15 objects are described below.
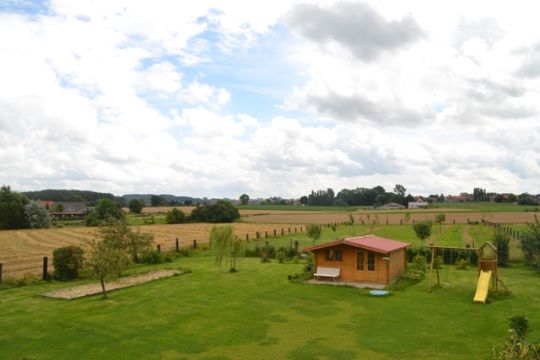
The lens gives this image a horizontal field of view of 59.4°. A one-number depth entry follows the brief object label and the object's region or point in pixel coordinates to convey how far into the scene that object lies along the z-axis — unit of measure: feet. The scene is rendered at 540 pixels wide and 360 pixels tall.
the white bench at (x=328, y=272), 78.05
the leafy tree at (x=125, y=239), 81.00
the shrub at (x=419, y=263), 93.50
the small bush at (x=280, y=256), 104.78
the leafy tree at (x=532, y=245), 89.51
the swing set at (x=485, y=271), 63.83
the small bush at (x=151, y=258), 103.32
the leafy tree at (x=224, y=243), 90.48
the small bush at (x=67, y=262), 79.92
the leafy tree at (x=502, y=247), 96.89
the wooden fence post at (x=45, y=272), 78.07
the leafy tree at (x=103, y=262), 63.52
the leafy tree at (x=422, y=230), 116.06
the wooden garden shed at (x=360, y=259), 76.48
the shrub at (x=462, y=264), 95.49
